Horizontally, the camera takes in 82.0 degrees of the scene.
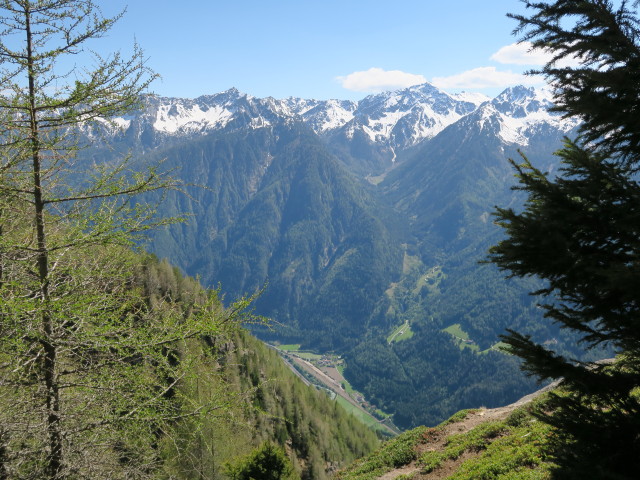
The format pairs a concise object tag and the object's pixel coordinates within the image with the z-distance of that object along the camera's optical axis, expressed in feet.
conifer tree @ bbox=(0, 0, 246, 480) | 24.75
